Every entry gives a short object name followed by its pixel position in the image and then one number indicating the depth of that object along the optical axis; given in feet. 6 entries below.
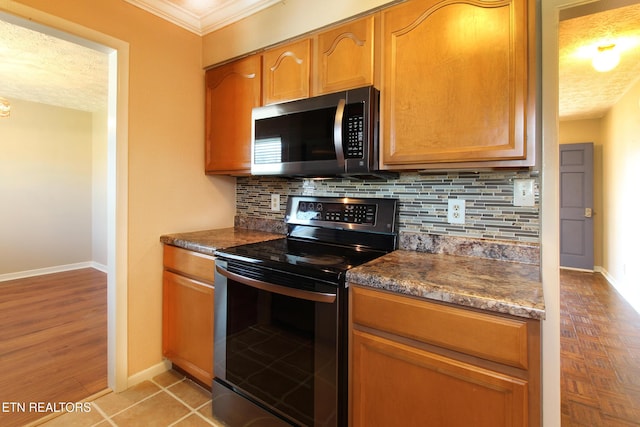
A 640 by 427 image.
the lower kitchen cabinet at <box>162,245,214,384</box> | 5.79
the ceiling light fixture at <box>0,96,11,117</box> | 9.68
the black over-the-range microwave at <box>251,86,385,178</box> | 4.70
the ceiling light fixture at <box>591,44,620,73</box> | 8.48
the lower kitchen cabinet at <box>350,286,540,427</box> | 2.93
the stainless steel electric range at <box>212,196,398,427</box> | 3.97
